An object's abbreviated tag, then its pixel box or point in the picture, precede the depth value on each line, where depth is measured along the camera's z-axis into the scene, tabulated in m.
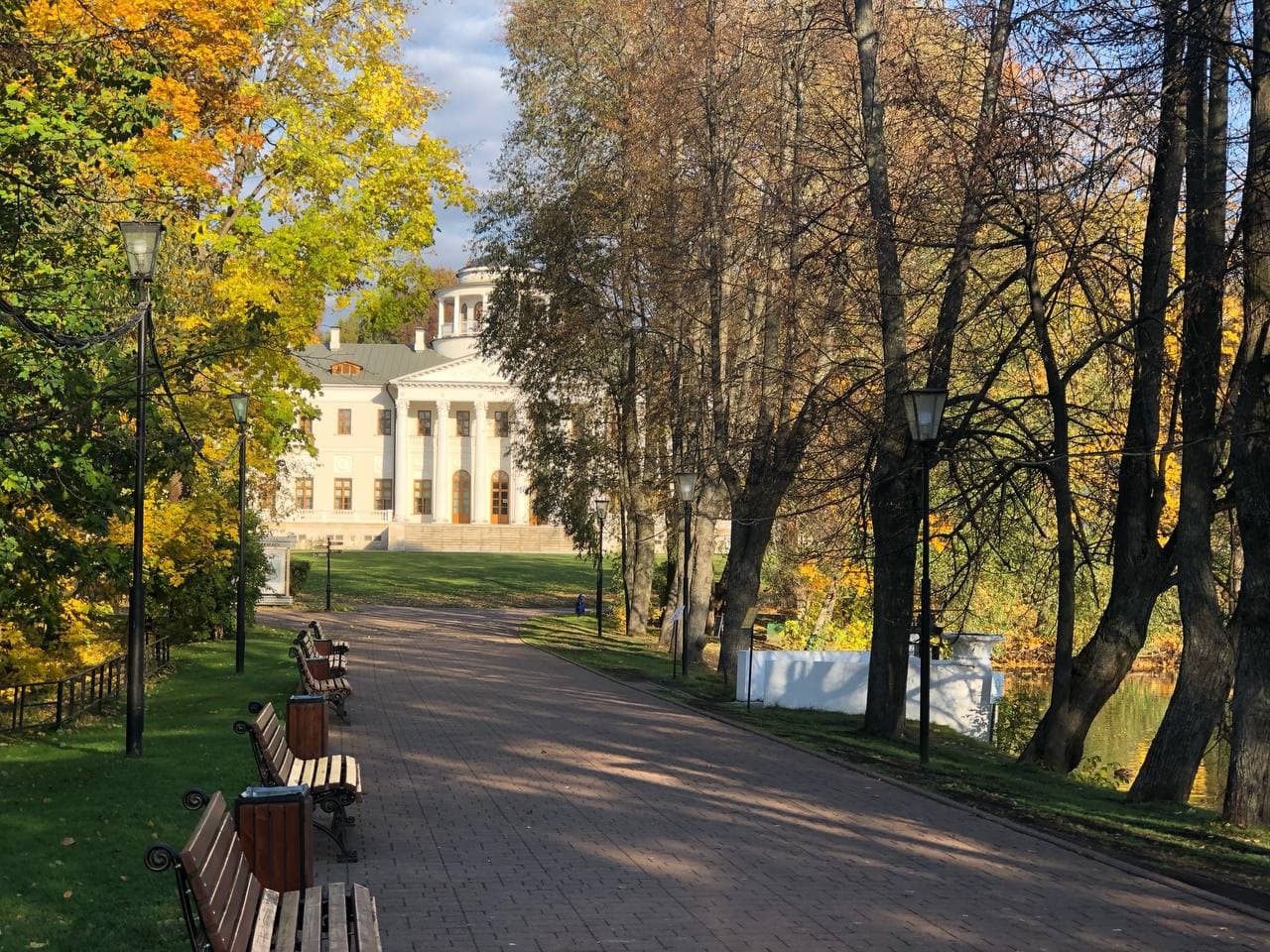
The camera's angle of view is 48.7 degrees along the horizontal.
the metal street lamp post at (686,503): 24.14
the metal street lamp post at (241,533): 21.58
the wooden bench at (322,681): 16.12
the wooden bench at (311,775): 8.96
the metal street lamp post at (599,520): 34.41
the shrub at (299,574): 44.91
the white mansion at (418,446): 85.69
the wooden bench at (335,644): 22.03
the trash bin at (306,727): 11.37
